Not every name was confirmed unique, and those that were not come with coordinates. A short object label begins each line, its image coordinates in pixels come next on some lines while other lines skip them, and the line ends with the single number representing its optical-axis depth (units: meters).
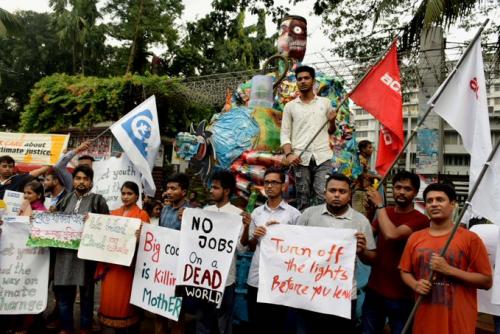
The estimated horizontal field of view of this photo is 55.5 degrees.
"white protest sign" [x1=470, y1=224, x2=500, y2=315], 3.71
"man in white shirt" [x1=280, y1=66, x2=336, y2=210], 4.93
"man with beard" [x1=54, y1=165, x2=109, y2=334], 4.62
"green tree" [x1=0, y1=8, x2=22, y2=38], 16.58
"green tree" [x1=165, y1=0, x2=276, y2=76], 25.27
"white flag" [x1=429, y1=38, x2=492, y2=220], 3.79
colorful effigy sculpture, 5.74
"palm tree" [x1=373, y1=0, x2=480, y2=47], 7.60
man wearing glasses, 4.13
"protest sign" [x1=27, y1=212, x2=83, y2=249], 4.61
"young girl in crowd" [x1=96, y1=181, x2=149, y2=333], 4.50
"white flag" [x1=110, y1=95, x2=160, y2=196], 5.45
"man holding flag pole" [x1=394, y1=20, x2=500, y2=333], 3.11
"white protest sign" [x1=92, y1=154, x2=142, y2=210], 5.54
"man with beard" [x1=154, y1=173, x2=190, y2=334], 4.62
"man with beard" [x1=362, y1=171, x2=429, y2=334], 3.79
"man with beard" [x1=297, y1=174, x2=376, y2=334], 3.69
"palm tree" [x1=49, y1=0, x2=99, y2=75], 25.92
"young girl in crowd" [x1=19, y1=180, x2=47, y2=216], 5.17
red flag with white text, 4.94
